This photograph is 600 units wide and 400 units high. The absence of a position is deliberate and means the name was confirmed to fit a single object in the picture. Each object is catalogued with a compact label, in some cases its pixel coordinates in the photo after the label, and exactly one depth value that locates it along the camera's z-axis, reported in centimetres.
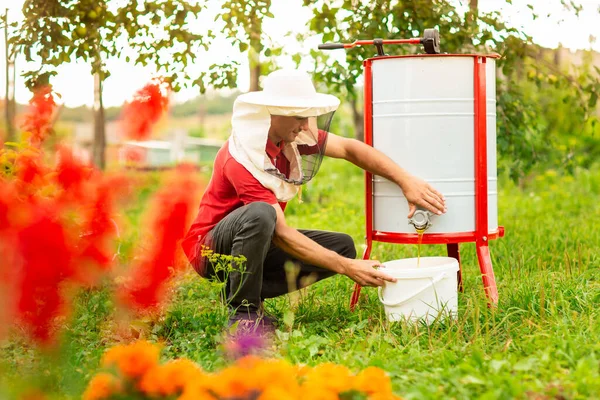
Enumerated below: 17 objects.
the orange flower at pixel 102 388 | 178
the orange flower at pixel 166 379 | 177
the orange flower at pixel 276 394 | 167
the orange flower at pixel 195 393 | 169
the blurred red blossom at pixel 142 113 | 211
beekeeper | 303
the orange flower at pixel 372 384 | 182
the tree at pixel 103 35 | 381
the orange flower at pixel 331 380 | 179
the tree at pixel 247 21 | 422
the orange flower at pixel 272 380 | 174
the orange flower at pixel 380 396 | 181
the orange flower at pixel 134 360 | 180
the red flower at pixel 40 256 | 147
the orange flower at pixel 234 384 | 173
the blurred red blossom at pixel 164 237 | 155
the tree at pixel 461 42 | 437
